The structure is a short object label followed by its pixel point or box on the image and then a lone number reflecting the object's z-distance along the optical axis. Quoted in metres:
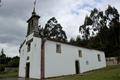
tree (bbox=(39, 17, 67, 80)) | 28.76
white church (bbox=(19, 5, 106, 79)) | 11.55
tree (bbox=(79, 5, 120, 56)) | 23.73
